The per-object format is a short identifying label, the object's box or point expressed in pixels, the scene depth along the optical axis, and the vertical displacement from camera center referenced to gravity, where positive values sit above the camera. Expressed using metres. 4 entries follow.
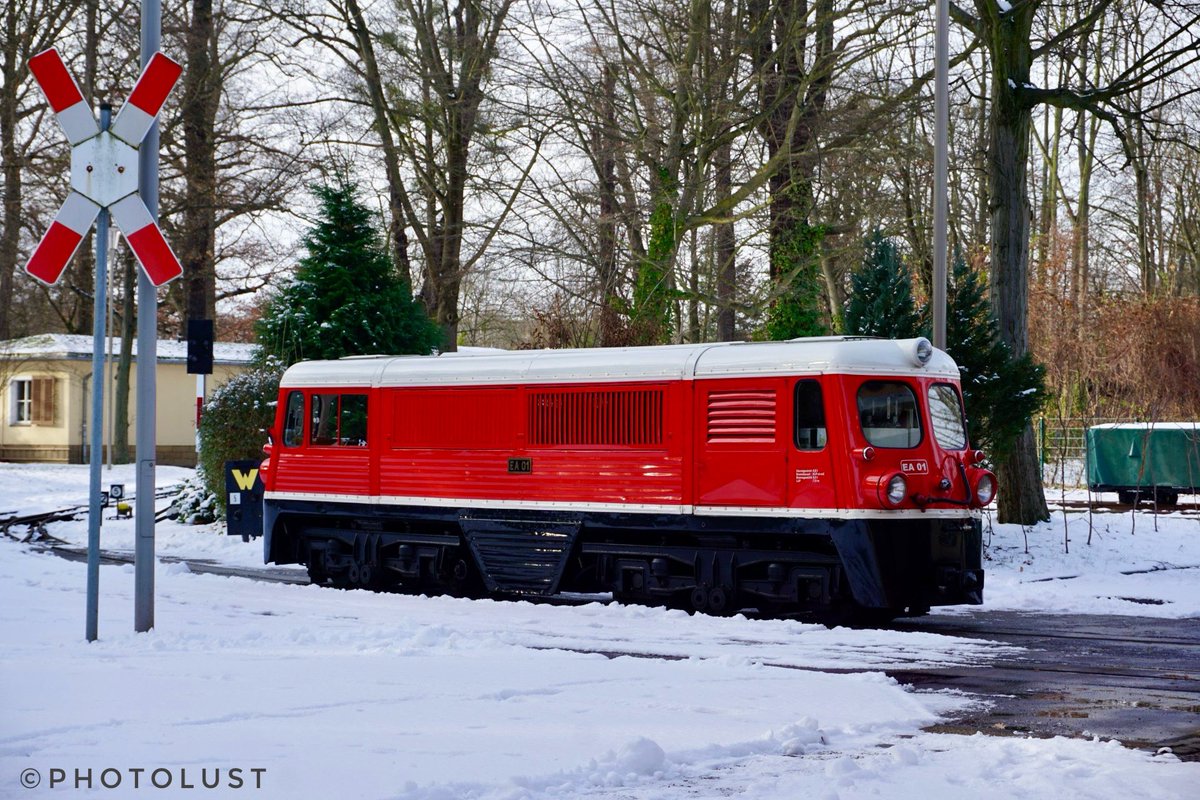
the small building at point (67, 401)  49.91 +1.99
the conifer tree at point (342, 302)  26.66 +2.88
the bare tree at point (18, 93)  37.25 +10.04
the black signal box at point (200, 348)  21.05 +1.61
